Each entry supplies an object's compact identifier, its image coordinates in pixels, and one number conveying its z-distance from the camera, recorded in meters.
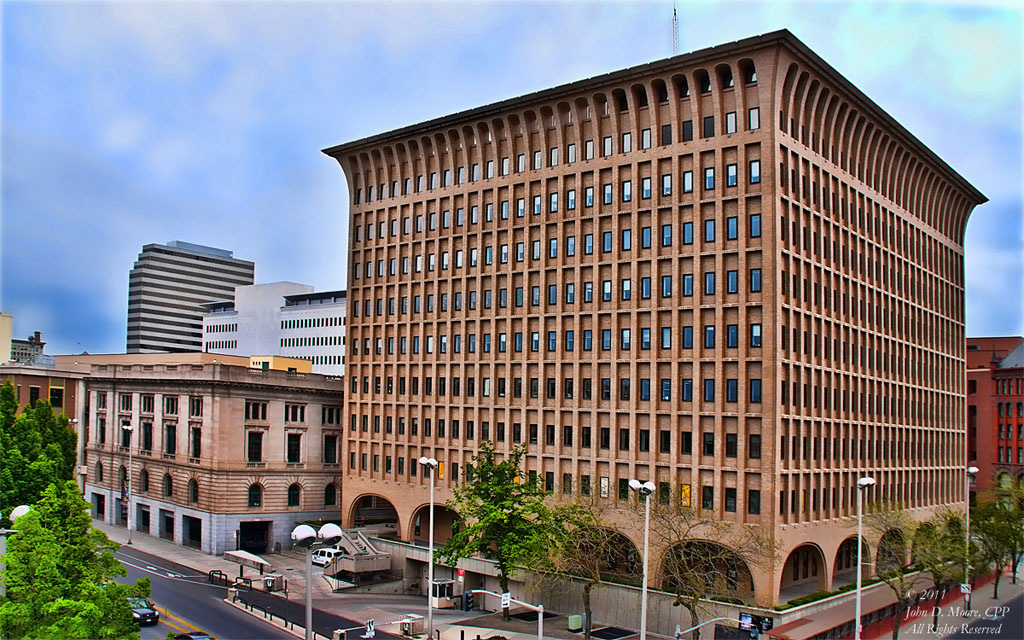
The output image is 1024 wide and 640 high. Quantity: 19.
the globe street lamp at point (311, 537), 31.81
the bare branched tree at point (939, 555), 59.34
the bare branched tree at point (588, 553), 58.90
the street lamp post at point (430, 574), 53.51
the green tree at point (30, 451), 55.49
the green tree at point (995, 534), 67.43
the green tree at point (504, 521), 61.12
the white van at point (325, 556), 75.81
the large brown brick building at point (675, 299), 61.09
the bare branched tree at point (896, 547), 58.31
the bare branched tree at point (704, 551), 55.82
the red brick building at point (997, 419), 116.81
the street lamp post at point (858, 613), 44.71
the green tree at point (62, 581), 31.53
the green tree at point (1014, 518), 69.19
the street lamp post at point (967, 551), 61.72
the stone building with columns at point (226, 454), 86.56
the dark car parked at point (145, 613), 56.88
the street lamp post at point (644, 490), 43.38
